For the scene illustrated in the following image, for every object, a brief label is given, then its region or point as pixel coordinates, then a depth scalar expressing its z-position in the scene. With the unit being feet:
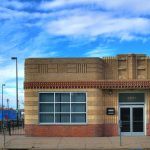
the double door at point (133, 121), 76.73
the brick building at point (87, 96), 75.53
